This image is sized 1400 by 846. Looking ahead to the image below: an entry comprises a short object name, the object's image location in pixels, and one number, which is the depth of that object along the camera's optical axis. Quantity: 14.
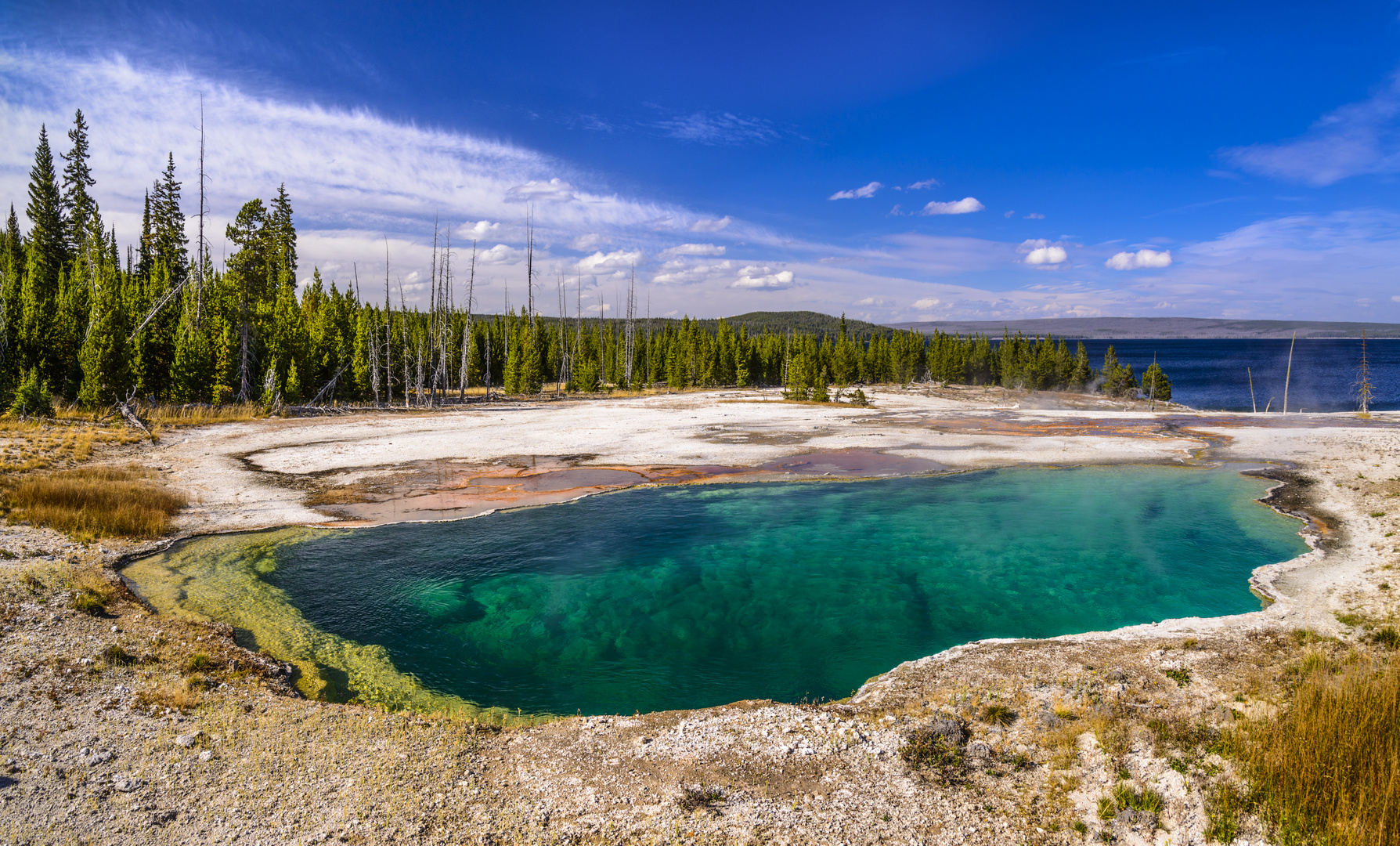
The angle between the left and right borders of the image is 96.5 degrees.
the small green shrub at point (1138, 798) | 5.69
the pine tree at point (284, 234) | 57.16
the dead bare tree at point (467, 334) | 54.25
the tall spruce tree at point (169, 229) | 48.56
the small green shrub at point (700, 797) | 5.93
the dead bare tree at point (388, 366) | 45.66
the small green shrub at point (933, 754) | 6.61
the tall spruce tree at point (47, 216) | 47.38
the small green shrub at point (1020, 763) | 6.59
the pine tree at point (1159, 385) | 63.38
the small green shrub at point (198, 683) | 7.79
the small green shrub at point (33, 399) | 26.22
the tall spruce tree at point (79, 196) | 49.78
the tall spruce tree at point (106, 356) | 29.38
